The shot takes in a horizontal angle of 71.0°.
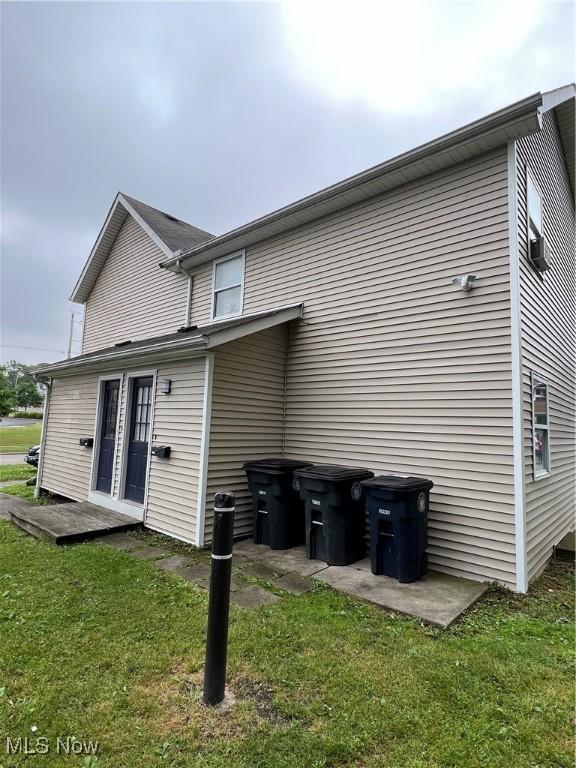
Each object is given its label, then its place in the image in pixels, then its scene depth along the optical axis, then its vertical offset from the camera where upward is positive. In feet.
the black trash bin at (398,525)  14.07 -3.51
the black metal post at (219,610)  7.78 -3.72
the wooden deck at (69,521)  19.01 -5.60
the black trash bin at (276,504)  18.08 -3.79
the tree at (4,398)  95.66 +2.90
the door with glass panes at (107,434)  25.88 -1.27
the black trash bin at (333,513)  15.90 -3.60
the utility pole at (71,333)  102.85 +20.55
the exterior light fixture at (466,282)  15.72 +5.73
